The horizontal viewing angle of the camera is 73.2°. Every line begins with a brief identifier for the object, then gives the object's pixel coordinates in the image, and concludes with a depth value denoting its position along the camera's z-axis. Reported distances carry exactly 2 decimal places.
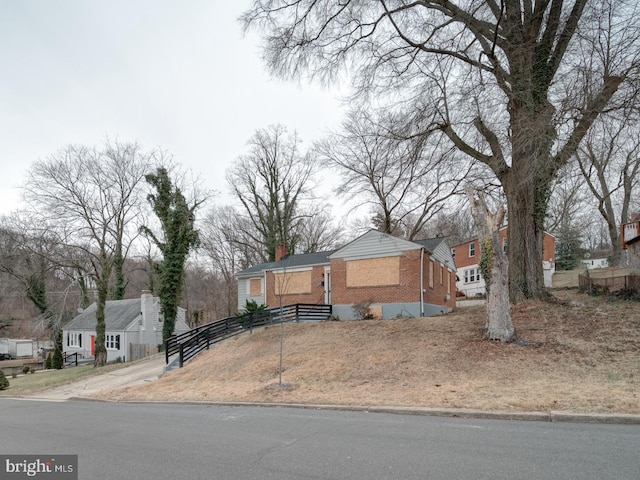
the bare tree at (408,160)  16.08
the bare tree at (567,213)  35.08
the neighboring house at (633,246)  18.67
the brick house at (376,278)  20.42
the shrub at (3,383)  22.50
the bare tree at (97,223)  25.62
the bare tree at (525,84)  11.27
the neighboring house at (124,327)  33.99
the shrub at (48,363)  34.72
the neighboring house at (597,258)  59.91
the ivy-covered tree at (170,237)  28.27
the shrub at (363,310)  20.67
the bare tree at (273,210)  38.94
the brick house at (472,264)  37.59
